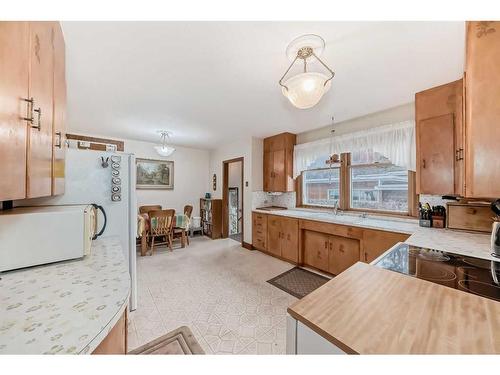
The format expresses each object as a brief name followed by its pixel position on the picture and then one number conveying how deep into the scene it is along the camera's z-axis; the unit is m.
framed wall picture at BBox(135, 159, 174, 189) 4.58
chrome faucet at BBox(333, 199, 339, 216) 3.15
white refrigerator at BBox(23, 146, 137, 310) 1.67
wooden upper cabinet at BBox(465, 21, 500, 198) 0.87
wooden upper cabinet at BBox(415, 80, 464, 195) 1.73
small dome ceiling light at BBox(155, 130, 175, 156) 3.80
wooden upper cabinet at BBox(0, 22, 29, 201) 0.58
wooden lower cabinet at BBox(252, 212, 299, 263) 3.22
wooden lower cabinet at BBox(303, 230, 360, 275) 2.57
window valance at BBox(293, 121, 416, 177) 2.46
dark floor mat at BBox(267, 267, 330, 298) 2.46
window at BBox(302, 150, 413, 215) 2.72
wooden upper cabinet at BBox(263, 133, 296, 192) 3.76
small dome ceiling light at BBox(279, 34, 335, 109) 1.36
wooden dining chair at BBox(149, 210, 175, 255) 3.71
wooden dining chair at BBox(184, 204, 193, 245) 4.62
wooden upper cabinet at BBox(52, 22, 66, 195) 1.10
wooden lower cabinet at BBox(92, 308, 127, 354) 0.70
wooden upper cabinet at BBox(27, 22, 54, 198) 0.78
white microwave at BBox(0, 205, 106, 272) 1.02
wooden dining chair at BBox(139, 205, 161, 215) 4.24
